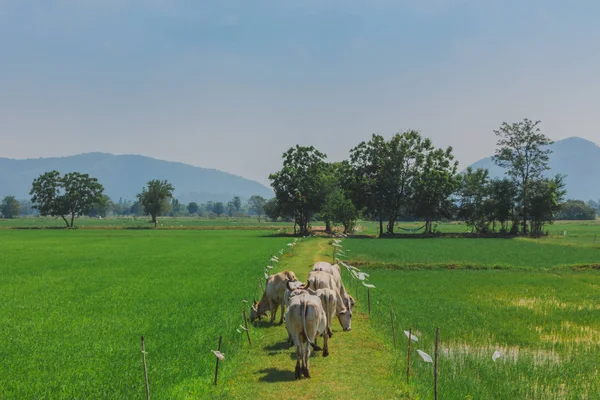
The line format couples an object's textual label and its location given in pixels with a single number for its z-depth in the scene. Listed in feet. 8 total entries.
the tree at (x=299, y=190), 231.30
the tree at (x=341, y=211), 212.84
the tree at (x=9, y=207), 526.16
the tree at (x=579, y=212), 473.22
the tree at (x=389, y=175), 213.25
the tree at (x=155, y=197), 323.78
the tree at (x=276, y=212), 237.04
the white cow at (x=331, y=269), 45.65
